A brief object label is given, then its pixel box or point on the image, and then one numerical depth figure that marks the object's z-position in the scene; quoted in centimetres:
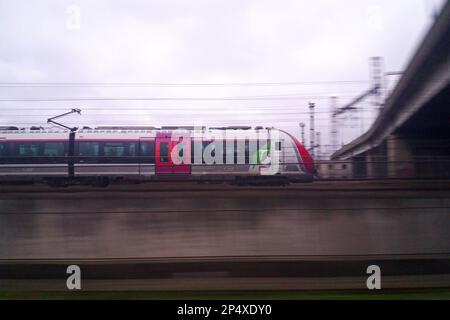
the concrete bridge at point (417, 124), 1080
